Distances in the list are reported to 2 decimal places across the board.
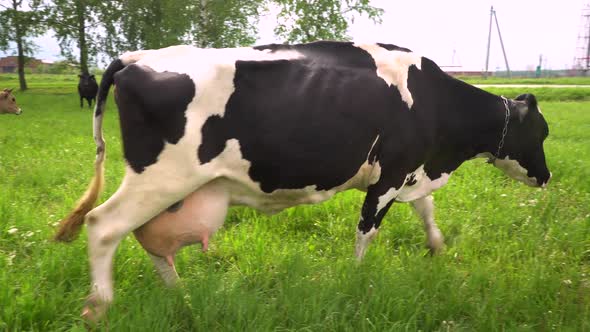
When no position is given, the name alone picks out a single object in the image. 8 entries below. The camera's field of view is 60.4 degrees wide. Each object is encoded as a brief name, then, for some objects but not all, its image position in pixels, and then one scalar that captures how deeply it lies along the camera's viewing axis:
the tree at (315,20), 21.19
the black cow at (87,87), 20.34
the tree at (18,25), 26.84
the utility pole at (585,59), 60.50
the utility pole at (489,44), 56.62
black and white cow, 2.87
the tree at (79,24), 25.48
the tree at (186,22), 20.66
